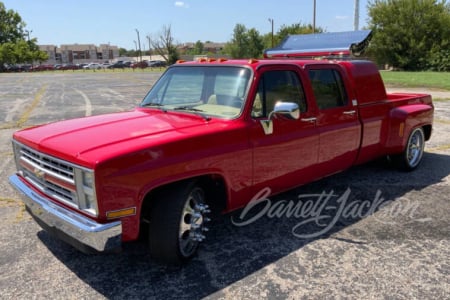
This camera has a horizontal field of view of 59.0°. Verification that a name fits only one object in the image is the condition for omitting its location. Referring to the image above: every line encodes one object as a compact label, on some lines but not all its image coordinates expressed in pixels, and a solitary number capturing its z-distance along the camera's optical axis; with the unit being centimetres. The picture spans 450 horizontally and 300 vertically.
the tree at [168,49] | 7612
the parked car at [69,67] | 8235
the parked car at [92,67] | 8171
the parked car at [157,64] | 7788
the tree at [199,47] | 13490
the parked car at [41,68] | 7739
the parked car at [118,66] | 7900
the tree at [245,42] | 7900
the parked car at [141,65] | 7281
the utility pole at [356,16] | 1853
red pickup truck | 289
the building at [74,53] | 14350
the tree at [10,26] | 9169
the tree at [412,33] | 4581
